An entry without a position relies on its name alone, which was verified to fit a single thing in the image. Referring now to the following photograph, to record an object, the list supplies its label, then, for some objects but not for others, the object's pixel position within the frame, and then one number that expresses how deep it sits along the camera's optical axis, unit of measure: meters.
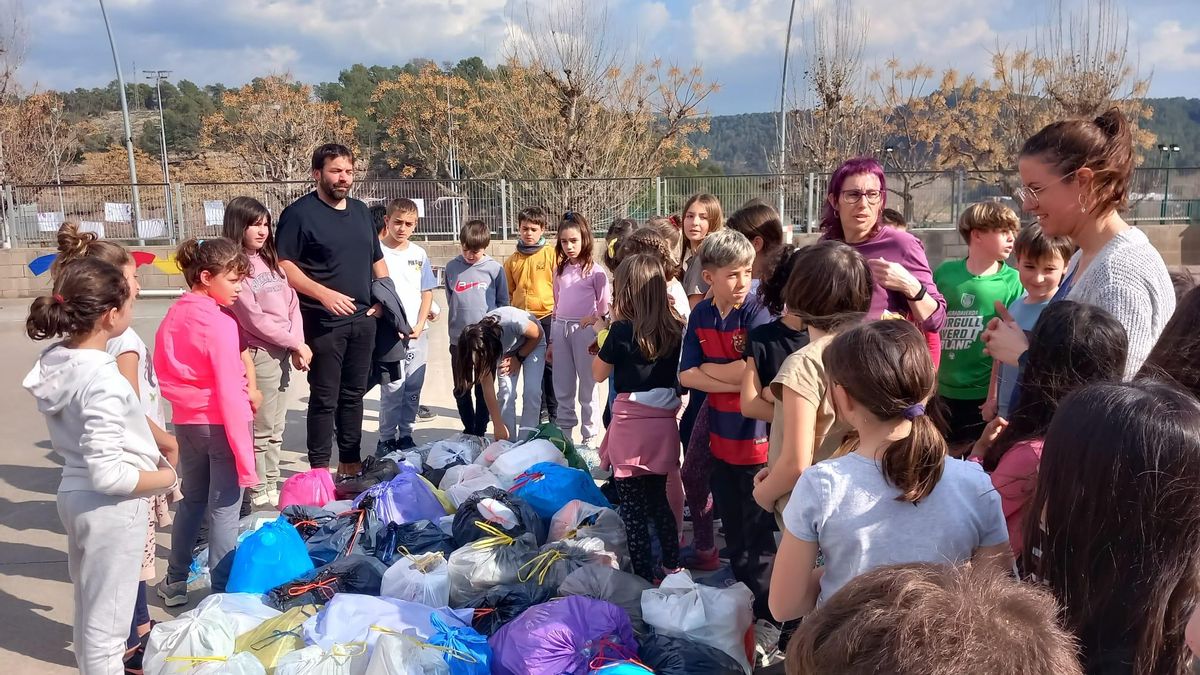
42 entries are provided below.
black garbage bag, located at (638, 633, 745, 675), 2.58
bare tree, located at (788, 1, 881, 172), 23.20
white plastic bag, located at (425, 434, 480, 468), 4.62
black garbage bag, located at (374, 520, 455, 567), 3.50
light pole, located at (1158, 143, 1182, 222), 19.27
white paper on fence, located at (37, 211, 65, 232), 17.61
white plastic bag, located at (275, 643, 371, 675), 2.56
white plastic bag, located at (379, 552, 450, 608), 3.06
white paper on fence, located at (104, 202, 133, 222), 17.69
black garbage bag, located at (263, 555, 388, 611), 3.07
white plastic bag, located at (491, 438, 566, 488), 4.20
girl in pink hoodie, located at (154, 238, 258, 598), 3.42
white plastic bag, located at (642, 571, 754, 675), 2.69
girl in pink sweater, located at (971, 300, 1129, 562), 1.93
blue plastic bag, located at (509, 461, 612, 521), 3.79
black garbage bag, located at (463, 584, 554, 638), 2.91
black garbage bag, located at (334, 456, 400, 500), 4.58
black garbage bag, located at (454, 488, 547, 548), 3.50
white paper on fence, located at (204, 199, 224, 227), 17.00
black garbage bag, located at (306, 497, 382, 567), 3.61
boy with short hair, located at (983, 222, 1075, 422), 3.45
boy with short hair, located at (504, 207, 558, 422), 5.99
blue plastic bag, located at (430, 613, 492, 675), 2.57
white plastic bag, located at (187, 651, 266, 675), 2.54
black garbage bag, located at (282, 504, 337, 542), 3.79
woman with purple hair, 3.19
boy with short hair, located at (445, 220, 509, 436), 5.70
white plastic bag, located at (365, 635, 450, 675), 2.50
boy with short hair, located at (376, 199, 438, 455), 5.46
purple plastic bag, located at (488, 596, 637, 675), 2.53
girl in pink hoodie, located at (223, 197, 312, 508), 4.43
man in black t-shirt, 4.66
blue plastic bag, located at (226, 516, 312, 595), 3.27
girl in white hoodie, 2.58
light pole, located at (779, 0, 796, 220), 23.69
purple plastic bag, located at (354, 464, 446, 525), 3.82
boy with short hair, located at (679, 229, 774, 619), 3.21
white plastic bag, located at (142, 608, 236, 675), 2.64
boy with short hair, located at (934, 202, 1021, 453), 3.79
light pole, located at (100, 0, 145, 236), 23.84
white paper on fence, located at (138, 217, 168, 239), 17.49
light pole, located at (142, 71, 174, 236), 16.80
